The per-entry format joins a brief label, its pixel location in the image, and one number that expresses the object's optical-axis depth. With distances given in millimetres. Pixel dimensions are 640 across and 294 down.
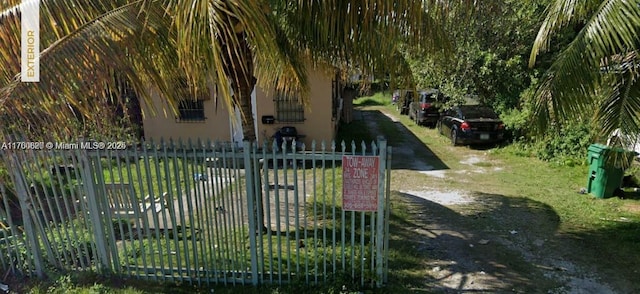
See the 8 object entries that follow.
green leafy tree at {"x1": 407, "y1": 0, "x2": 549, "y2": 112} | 11344
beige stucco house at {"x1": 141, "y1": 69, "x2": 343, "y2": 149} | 10758
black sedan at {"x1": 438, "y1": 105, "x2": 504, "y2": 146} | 11555
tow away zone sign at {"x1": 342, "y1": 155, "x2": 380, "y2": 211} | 3549
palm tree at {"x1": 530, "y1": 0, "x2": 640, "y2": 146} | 3536
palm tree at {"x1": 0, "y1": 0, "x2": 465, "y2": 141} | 2504
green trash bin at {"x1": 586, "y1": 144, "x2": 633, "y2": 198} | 6617
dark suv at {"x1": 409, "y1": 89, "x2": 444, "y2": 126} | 16369
